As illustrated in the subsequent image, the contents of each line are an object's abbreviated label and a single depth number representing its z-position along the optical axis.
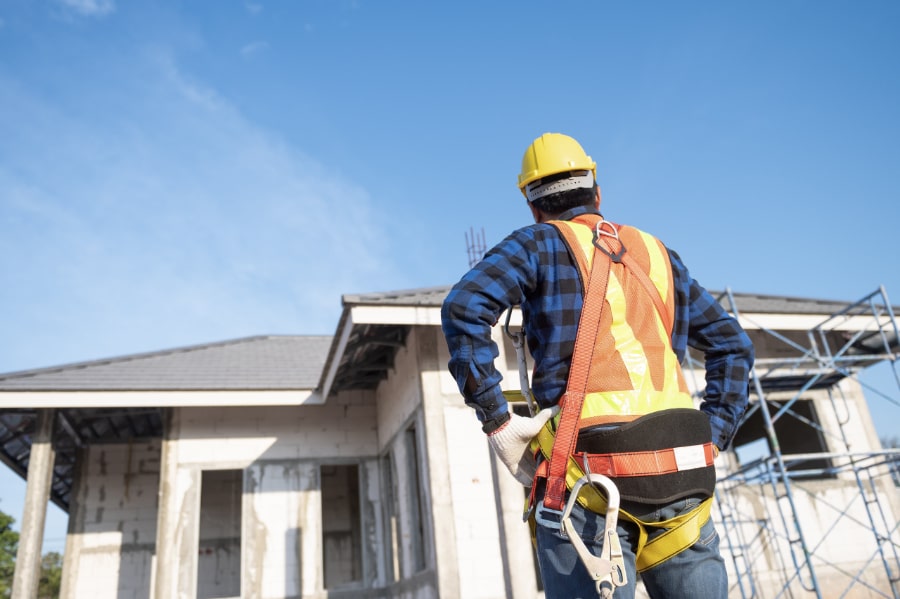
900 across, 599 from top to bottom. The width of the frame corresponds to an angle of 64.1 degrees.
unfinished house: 8.98
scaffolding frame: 9.66
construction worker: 1.87
